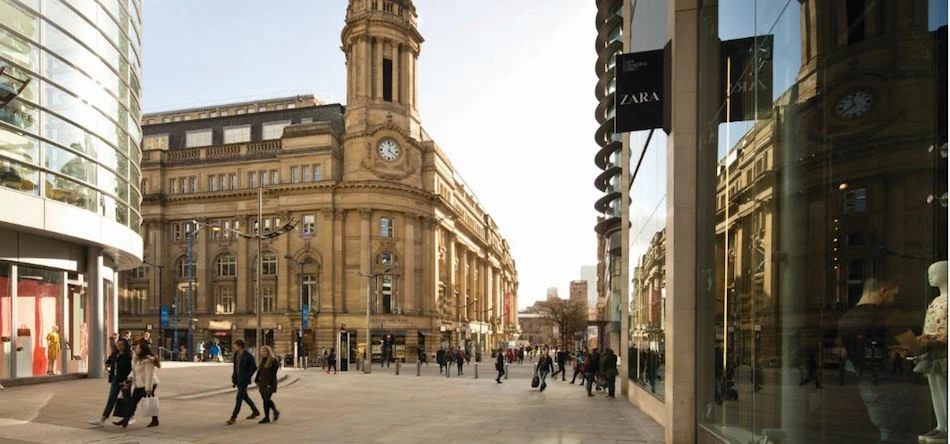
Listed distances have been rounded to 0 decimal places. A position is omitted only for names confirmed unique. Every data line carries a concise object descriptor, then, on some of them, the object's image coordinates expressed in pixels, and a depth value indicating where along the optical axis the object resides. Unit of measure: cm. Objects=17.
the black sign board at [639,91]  1316
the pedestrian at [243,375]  1365
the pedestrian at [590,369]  2390
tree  10536
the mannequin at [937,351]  493
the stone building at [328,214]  6738
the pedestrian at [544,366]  2552
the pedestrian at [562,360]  3409
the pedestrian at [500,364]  3234
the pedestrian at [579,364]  3044
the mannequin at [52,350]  2259
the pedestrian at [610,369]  2336
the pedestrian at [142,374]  1256
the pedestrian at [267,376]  1413
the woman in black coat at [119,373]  1280
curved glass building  2012
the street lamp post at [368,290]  4198
